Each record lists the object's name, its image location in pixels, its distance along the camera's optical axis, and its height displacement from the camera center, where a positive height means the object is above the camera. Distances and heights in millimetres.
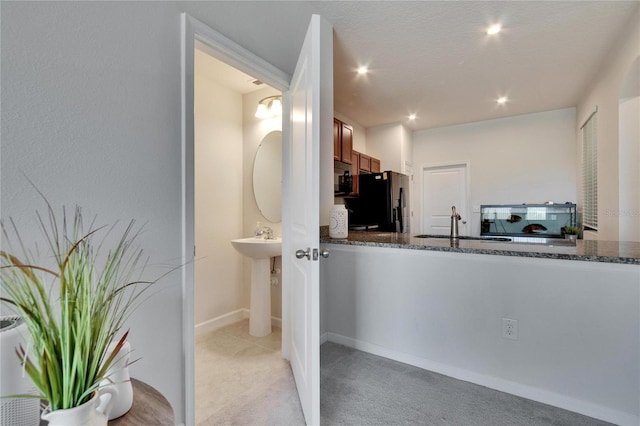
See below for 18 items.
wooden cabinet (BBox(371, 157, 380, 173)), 5042 +809
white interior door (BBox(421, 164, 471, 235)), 5367 +269
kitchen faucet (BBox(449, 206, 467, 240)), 2508 -128
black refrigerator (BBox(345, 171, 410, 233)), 4242 +122
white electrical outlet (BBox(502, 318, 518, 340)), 1773 -711
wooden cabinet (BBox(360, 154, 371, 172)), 4668 +785
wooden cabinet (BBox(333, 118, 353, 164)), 3619 +893
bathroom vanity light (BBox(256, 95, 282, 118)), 2828 +1016
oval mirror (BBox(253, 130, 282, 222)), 2936 +347
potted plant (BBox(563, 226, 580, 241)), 3969 -297
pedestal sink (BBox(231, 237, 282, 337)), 2562 -691
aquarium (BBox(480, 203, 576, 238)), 4168 -134
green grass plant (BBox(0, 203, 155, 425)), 567 -275
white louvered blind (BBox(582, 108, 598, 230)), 3498 +487
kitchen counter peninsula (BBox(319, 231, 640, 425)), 1531 -640
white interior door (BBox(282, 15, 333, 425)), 1393 -76
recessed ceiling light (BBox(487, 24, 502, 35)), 2533 +1577
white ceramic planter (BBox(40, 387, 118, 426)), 557 -392
